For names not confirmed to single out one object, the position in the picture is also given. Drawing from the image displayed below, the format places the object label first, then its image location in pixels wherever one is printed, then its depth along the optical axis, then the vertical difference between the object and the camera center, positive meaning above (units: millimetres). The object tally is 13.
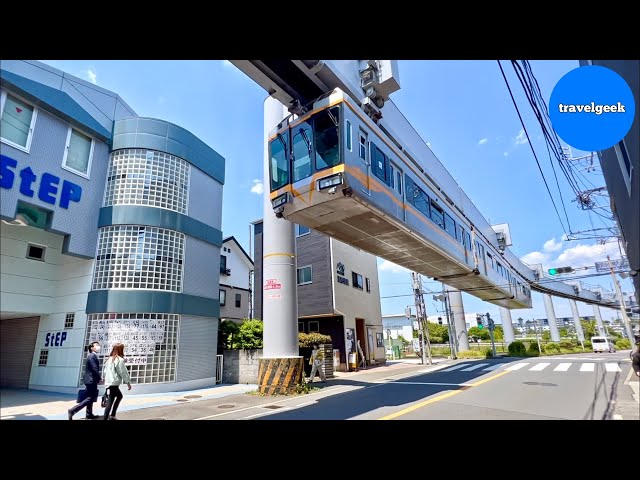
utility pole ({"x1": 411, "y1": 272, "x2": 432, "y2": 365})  21609 +1831
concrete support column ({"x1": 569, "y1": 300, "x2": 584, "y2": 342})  34281 +928
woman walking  4613 -330
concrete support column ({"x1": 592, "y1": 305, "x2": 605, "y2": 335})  33844 +981
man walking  4531 -377
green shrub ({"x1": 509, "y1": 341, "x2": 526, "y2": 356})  25502 -1204
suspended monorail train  6578 +3182
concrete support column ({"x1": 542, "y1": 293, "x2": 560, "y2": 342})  34844 +1115
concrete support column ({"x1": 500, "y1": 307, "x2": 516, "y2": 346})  31009 +469
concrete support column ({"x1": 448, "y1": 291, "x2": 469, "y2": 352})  28781 +1195
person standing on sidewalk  12136 -760
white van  26109 -1215
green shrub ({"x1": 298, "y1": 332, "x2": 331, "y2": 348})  13209 +48
